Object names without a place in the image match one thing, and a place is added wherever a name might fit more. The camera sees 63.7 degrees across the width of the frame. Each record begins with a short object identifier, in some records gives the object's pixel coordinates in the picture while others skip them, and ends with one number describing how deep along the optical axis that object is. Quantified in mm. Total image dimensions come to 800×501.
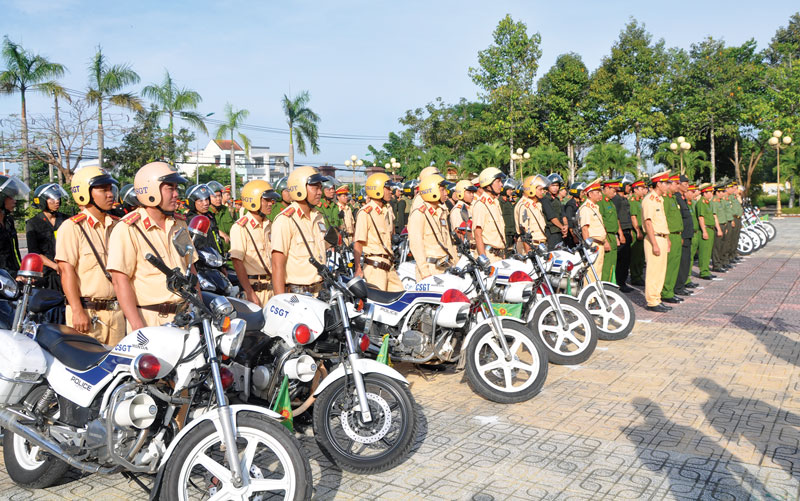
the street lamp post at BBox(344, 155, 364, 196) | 35719
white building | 91625
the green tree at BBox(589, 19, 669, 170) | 39094
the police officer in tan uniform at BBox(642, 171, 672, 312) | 9328
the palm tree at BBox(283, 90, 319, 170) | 40562
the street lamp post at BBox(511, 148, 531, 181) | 30612
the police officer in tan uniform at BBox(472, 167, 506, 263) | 8094
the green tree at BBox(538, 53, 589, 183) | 40312
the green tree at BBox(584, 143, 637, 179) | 37250
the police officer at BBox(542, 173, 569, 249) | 11344
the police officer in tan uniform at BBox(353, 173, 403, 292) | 7242
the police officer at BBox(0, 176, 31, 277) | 6512
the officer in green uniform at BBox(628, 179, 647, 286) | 11944
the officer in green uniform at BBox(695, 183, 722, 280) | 12727
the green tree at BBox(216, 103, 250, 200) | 37828
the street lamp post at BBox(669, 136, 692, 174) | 26016
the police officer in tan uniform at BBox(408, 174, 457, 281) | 6797
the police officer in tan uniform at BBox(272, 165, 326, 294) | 5582
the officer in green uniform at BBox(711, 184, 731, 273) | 14430
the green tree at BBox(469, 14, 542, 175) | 36688
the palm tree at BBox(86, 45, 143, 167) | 27438
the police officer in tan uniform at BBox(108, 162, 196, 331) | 3887
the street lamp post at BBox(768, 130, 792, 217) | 22906
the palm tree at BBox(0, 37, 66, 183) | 27469
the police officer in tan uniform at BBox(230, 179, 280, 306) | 6652
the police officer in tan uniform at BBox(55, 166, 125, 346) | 4688
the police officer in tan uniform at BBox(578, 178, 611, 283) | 9266
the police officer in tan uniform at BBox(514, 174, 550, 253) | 9352
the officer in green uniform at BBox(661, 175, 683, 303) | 9727
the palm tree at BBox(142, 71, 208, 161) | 34219
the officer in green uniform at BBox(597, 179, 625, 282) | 10768
